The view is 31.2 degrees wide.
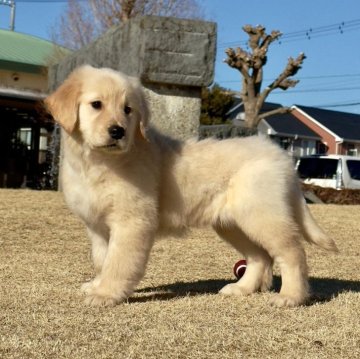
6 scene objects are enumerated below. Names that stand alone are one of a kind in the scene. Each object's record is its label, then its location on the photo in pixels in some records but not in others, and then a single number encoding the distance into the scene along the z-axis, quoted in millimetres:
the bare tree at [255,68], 20266
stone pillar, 8469
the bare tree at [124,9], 23438
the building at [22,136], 17422
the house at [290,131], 44250
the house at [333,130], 46281
